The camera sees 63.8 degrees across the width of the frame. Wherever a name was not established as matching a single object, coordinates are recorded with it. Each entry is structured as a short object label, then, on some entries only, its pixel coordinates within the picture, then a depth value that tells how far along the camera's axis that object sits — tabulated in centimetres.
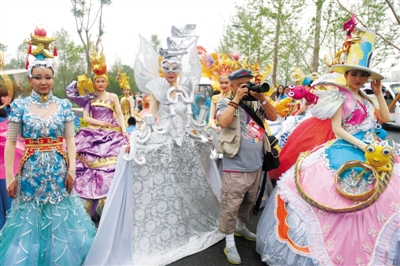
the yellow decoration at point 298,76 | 528
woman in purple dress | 412
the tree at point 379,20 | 794
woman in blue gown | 249
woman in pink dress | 223
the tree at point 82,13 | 2214
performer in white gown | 291
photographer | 291
